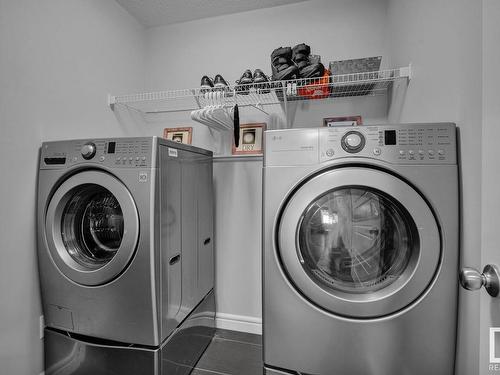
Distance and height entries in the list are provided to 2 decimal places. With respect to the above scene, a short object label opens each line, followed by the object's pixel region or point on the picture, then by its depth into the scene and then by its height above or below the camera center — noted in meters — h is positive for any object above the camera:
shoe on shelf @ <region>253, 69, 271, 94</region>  1.53 +0.65
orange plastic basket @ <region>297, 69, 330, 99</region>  1.46 +0.60
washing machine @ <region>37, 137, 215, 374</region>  1.06 -0.29
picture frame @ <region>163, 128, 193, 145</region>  1.97 +0.42
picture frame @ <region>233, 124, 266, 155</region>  1.80 +0.34
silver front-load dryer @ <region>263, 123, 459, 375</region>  0.86 -0.25
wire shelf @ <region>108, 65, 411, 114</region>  1.45 +0.62
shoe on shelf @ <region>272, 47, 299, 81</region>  1.48 +0.76
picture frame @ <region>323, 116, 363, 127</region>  1.69 +0.45
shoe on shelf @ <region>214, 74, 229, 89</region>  1.60 +0.70
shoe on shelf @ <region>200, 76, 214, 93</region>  1.71 +0.72
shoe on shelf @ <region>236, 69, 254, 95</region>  1.57 +0.64
